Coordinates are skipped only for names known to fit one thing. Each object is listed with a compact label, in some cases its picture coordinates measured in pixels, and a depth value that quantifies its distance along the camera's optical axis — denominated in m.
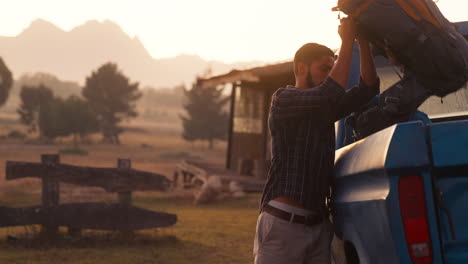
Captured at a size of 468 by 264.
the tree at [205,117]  71.56
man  3.65
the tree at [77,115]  67.81
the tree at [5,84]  70.90
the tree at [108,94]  75.50
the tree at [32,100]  81.19
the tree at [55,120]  67.81
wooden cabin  22.16
